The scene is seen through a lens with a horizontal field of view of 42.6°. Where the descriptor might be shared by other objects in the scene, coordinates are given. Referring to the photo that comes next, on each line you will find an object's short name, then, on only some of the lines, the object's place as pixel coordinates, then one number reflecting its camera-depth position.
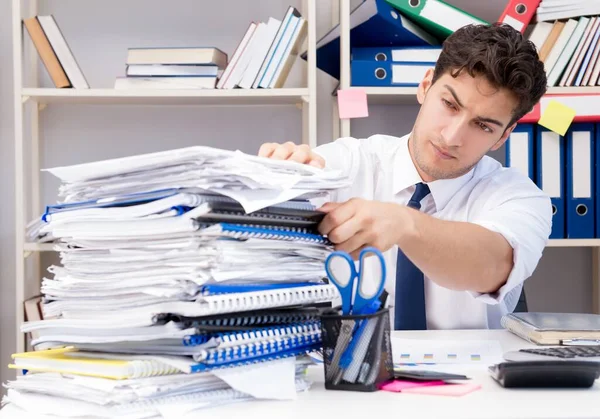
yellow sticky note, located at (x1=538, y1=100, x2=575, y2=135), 2.40
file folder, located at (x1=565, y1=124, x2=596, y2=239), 2.44
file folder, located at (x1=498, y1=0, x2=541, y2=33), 2.47
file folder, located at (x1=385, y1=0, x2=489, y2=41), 2.43
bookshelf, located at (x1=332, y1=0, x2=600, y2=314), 2.44
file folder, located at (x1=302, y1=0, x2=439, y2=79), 2.36
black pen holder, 0.78
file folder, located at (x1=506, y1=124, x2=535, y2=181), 2.43
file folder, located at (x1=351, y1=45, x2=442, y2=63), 2.45
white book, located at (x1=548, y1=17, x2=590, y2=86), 2.46
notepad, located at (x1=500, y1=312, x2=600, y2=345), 1.21
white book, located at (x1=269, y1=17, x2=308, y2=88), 2.44
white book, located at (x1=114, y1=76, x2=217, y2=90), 2.40
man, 1.33
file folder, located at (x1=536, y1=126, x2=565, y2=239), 2.43
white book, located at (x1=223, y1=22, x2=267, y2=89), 2.42
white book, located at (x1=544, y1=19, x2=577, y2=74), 2.47
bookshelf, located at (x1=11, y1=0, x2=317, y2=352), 2.39
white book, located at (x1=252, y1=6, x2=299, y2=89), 2.43
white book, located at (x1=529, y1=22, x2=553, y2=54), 2.48
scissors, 0.78
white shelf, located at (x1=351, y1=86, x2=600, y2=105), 2.45
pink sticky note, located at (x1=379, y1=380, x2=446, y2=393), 0.80
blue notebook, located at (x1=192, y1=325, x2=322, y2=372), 0.73
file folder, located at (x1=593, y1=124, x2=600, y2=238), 2.44
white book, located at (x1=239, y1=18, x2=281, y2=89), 2.43
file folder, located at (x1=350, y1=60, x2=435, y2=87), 2.46
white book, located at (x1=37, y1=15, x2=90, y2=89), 2.41
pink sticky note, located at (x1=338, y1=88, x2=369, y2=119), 2.43
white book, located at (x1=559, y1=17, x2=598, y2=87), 2.46
